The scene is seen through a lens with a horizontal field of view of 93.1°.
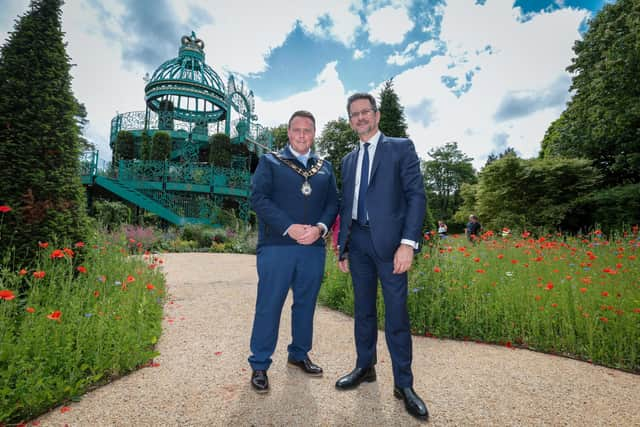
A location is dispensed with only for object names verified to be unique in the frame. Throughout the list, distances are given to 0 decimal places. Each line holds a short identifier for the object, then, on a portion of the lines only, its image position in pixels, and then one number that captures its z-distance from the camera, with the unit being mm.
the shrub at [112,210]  13664
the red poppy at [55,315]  2107
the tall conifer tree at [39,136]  3240
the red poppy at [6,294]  1924
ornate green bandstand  15062
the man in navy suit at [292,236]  2449
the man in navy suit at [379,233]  2174
